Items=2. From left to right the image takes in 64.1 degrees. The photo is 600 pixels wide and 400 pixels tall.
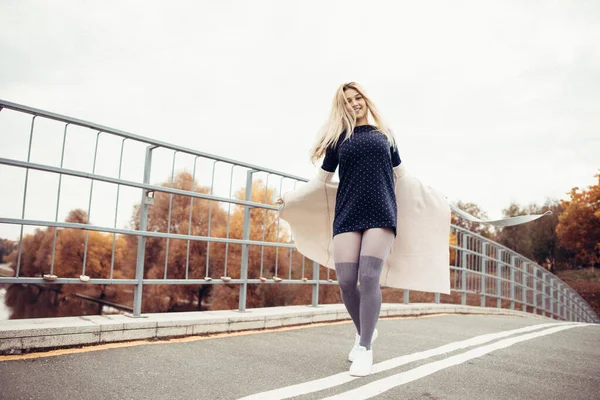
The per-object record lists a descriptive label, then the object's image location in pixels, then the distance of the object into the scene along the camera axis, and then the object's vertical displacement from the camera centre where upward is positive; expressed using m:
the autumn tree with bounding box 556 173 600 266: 30.52 +3.83
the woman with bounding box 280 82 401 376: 2.92 +0.40
